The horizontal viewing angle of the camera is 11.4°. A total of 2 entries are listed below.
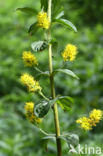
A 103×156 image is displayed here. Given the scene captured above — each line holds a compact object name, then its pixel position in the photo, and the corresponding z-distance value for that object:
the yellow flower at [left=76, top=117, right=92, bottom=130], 0.70
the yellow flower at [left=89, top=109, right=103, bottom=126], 0.70
